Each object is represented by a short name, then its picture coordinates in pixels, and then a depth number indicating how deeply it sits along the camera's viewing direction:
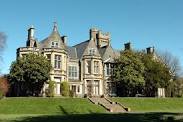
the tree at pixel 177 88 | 45.91
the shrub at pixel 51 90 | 34.86
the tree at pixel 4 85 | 32.93
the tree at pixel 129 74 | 38.51
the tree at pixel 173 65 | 54.71
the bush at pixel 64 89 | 36.16
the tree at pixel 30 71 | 33.27
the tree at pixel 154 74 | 40.11
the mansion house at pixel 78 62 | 36.79
